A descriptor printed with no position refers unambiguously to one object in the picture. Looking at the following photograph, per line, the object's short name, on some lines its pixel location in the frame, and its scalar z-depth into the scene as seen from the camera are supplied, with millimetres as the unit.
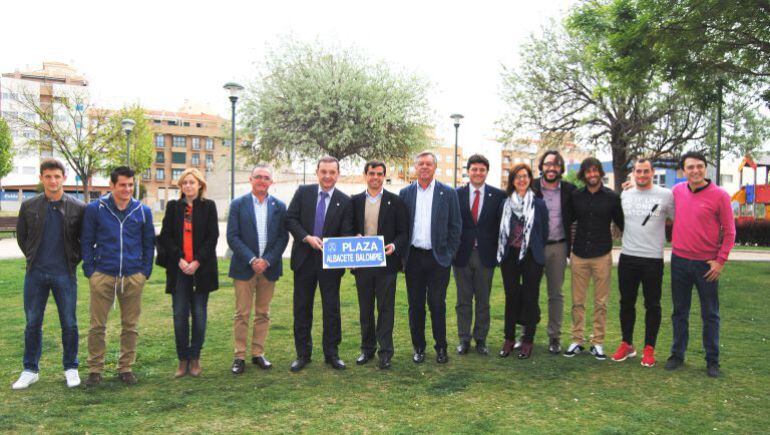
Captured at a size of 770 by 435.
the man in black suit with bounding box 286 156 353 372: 5570
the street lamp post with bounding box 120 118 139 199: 24381
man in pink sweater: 5355
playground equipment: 24938
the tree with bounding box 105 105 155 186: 35938
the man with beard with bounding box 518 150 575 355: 6086
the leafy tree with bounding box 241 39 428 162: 20359
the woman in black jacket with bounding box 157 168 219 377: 5207
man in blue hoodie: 4922
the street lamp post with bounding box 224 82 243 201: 14836
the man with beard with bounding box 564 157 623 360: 5934
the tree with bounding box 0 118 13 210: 44100
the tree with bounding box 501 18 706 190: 22219
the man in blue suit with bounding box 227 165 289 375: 5461
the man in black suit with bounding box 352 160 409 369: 5621
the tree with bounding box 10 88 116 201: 33625
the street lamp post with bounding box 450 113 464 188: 21981
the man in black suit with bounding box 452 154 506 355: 6047
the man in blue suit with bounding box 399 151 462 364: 5699
